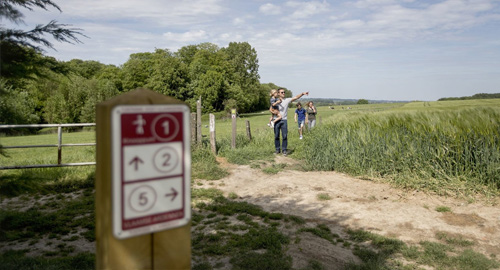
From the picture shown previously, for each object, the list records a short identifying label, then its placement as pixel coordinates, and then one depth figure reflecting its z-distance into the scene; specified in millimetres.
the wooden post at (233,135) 13531
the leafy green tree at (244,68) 63928
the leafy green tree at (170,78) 54000
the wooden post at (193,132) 11867
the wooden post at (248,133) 15391
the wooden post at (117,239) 1507
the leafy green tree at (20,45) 3721
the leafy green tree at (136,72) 60000
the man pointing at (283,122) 12383
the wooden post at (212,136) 12438
